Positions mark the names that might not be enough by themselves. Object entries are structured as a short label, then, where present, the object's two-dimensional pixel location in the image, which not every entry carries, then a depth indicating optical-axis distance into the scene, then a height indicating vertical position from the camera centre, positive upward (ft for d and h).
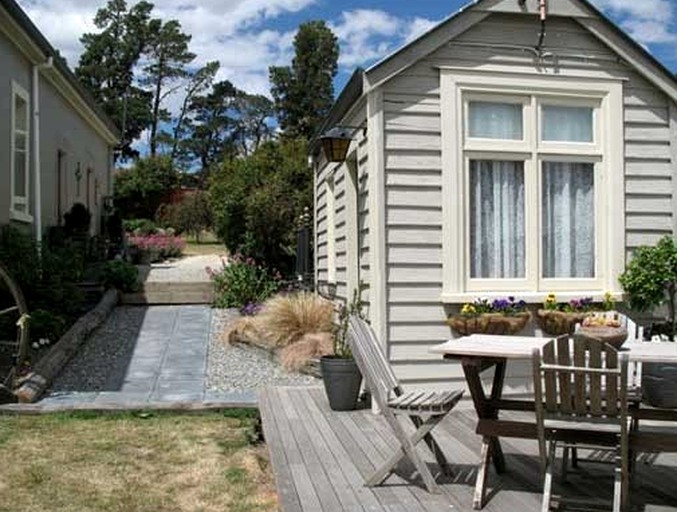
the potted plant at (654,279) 20.48 -0.51
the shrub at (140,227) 77.84 +3.59
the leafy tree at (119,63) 128.57 +33.82
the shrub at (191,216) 85.56 +5.04
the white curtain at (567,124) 21.38 +3.83
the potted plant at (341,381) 20.11 -3.17
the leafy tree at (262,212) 46.11 +3.02
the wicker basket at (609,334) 12.60 -1.23
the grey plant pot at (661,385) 12.93 -2.13
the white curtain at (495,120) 21.08 +3.87
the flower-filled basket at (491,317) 20.01 -1.50
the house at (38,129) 31.60 +6.82
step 39.52 -1.72
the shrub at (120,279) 39.86 -0.93
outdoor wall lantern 23.63 +3.71
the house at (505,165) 20.56 +2.66
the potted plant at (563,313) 20.42 -1.42
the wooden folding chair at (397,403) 13.02 -2.48
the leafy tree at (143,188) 94.38 +9.12
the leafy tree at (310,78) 114.11 +27.69
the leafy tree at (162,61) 132.98 +35.25
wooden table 11.99 -2.33
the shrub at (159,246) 60.70 +1.26
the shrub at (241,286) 38.17 -1.27
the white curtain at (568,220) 21.50 +1.14
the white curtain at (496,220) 21.15 +1.13
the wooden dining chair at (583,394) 11.07 -1.98
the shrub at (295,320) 27.53 -2.13
